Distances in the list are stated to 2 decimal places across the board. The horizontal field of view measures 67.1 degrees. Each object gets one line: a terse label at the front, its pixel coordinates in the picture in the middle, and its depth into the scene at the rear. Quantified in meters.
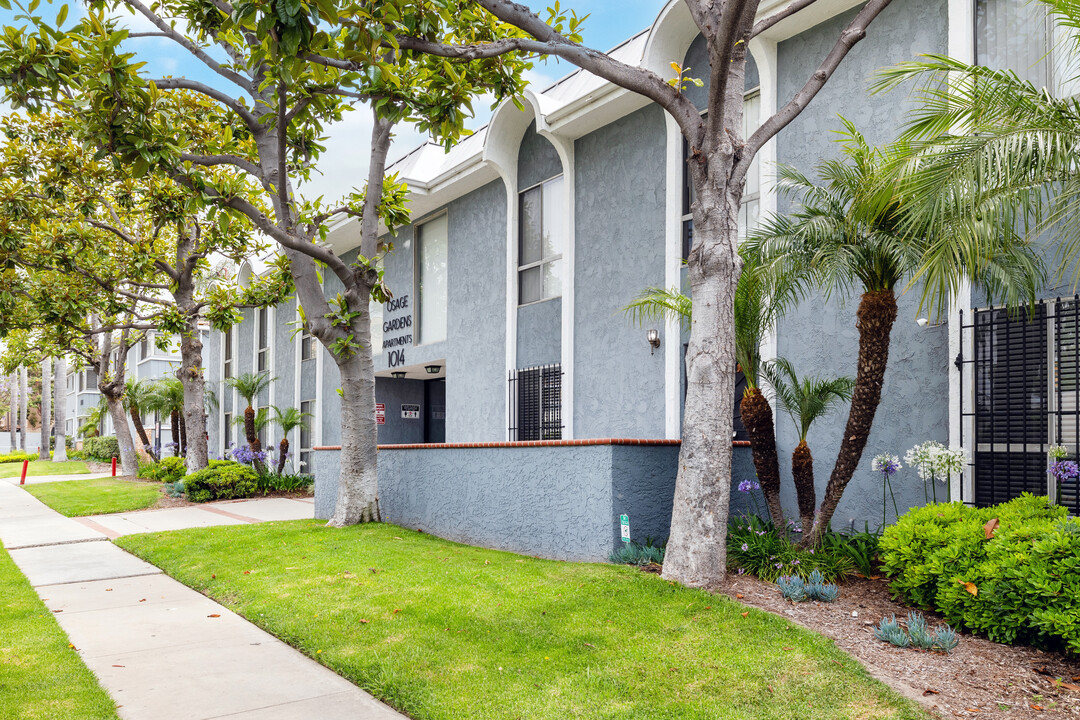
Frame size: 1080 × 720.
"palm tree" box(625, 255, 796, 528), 7.29
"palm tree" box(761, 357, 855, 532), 7.25
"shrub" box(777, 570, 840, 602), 6.11
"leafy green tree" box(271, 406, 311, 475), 18.81
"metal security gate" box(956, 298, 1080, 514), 6.80
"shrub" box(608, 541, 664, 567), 7.19
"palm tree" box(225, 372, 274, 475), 19.76
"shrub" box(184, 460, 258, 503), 16.62
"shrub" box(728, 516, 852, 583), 6.70
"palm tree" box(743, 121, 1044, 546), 6.23
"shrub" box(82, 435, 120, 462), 35.53
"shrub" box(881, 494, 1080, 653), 4.72
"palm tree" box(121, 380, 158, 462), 28.53
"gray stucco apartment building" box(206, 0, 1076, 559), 7.59
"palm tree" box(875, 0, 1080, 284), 5.07
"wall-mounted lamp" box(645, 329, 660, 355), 10.50
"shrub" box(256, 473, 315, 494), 17.84
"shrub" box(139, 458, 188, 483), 20.48
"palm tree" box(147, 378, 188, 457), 27.28
